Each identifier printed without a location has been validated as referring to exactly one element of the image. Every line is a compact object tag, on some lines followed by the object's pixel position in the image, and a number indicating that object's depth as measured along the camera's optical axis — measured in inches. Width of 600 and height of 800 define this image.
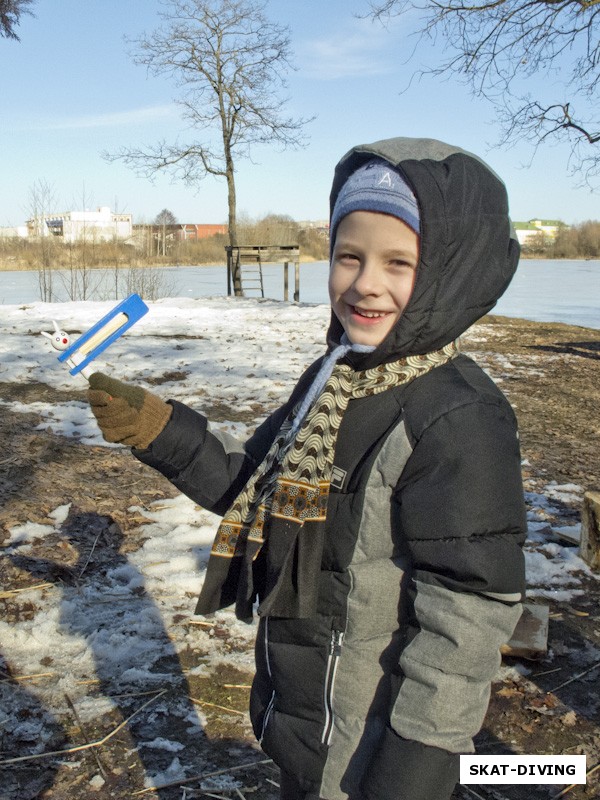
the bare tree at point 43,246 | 738.2
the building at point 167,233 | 1034.7
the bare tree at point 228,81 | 800.9
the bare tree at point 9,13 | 370.6
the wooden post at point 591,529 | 151.3
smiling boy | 50.6
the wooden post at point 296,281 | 796.2
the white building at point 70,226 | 748.0
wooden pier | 789.2
